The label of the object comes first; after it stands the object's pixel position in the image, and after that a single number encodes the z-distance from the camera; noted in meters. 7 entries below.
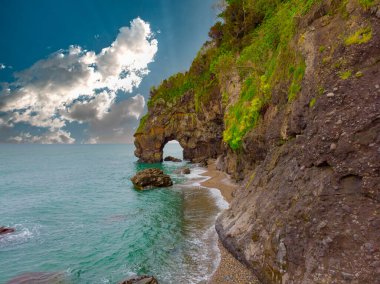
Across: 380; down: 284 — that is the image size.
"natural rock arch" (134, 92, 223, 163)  55.50
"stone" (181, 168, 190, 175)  42.64
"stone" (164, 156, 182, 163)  70.38
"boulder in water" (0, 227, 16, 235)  17.84
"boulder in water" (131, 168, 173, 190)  31.86
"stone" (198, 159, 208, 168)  52.18
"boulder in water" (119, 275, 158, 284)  9.53
